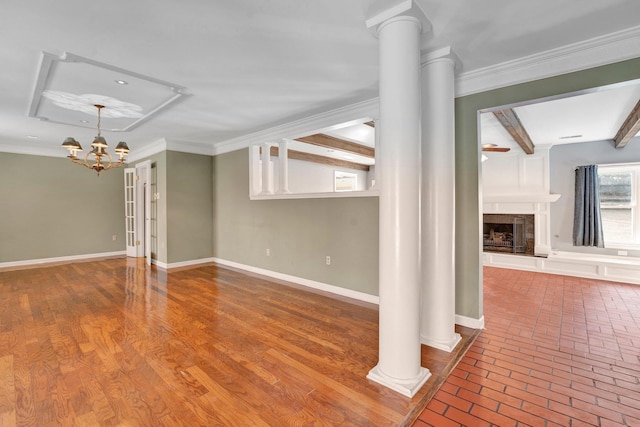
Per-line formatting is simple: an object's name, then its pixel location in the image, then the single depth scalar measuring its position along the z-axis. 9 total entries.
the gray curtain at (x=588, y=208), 5.51
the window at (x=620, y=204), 5.39
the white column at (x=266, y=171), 5.27
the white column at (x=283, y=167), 4.95
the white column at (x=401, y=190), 1.98
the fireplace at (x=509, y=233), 5.97
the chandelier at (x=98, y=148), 3.70
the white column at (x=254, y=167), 5.38
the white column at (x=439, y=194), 2.58
